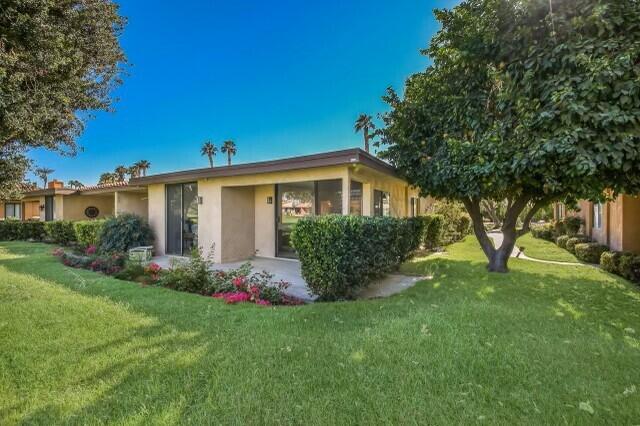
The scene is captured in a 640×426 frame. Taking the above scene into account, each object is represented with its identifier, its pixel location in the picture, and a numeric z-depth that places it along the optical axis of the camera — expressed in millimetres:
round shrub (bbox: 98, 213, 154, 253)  11570
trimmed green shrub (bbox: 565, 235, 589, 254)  12505
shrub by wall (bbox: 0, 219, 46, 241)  17844
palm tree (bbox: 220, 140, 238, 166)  41059
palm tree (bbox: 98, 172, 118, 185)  47062
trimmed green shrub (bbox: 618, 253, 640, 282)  7746
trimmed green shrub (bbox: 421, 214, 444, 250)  12339
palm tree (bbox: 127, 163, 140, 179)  43375
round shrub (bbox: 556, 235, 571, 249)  13641
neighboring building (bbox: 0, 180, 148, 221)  15109
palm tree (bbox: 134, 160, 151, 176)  42450
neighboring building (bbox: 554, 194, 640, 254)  9516
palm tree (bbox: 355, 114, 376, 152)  31406
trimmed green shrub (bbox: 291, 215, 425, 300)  5695
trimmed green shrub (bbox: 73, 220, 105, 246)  12698
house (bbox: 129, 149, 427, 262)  8406
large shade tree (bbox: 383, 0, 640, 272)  5000
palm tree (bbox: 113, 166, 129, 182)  45212
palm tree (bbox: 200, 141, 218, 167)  42250
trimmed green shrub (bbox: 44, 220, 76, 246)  15297
